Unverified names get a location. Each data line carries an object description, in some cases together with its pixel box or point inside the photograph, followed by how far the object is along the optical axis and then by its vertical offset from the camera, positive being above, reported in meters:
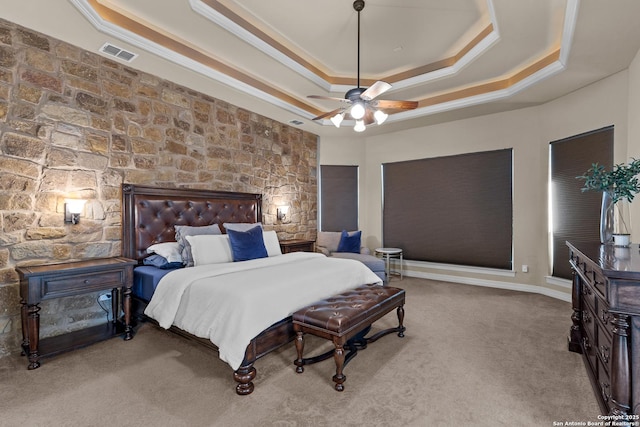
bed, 2.29 -0.57
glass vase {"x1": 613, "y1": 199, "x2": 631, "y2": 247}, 3.40 -0.05
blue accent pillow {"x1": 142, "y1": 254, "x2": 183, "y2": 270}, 3.33 -0.56
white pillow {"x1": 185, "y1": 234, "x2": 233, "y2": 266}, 3.35 -0.42
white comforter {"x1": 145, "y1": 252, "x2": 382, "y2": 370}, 2.21 -0.70
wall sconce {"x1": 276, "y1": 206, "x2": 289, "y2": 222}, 5.44 -0.01
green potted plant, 2.27 +0.18
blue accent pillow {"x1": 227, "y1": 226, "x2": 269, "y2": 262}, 3.58 -0.40
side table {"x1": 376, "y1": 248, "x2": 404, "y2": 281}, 5.54 -0.84
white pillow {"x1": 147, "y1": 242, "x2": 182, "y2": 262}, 3.38 -0.43
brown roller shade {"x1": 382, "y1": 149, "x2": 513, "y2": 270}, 5.07 +0.07
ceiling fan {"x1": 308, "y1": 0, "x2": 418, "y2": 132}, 2.92 +1.13
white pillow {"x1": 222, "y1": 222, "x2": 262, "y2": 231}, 3.89 -0.19
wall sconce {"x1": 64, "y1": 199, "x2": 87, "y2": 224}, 2.99 +0.03
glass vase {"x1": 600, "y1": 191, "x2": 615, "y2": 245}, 2.37 -0.05
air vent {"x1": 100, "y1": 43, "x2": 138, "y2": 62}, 3.08 +1.68
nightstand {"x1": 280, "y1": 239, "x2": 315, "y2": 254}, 5.00 -0.57
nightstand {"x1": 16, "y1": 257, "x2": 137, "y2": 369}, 2.48 -0.69
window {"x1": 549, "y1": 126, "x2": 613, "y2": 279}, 3.87 +0.27
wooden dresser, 1.44 -0.61
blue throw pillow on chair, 5.48 -0.56
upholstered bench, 2.20 -0.84
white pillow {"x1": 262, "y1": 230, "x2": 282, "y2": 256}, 4.21 -0.43
